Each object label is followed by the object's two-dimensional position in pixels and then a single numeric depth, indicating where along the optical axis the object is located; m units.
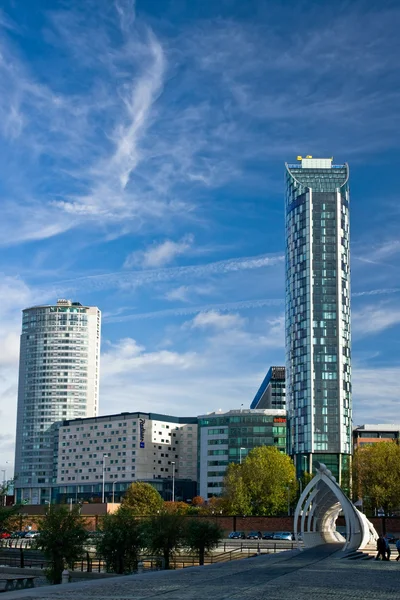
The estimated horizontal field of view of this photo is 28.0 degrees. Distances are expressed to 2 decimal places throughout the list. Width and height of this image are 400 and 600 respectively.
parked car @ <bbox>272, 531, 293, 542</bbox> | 87.44
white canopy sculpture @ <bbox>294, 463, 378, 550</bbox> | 58.22
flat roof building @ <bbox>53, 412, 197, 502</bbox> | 193.75
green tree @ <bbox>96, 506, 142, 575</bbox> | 49.00
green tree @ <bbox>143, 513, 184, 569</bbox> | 51.48
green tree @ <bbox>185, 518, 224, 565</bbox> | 53.75
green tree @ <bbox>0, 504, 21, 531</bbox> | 53.03
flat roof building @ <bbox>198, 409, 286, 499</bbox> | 167.38
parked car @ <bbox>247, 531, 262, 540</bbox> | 88.72
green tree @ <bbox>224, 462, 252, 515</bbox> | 113.81
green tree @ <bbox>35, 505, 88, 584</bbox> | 46.31
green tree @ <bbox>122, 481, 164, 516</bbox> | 125.12
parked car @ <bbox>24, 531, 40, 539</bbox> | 100.26
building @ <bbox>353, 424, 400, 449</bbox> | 189.62
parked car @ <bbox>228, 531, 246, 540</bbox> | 89.50
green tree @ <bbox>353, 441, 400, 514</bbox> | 113.19
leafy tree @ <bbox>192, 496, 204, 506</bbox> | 154.00
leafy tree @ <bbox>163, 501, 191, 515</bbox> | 114.84
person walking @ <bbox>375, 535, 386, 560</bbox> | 47.67
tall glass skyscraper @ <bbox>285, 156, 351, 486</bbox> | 157.00
